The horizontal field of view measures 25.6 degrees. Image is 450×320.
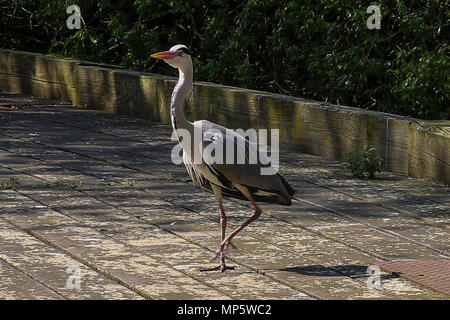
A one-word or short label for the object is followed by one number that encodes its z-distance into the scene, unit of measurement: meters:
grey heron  6.29
